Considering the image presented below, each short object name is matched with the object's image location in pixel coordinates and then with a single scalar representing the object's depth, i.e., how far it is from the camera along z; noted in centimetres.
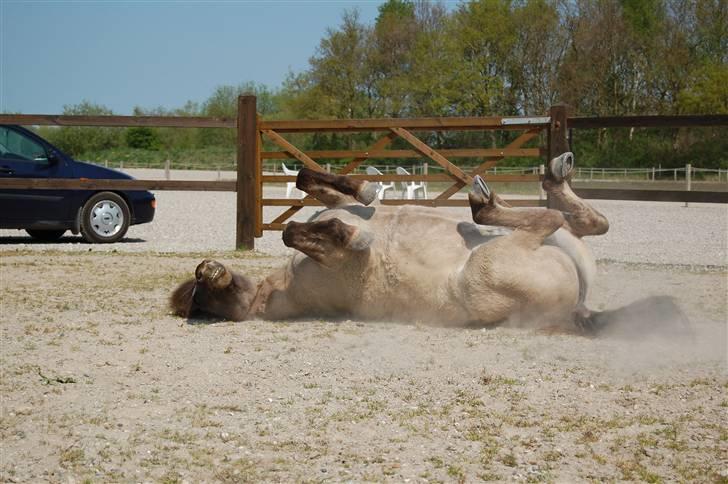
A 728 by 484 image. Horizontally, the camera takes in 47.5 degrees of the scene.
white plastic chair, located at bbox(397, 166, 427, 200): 1779
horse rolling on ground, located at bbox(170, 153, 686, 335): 486
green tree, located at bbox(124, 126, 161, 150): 6239
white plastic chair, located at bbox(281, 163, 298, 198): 2163
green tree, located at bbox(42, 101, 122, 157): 5631
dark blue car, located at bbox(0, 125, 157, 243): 1170
